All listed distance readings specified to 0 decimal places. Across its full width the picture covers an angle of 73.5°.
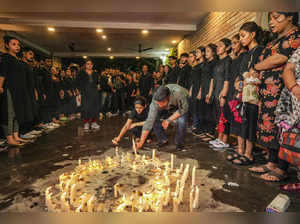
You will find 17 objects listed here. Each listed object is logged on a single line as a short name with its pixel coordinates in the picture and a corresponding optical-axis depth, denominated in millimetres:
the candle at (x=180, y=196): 1755
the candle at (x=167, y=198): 1795
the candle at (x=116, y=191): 1950
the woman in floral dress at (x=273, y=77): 2100
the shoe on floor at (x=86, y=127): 5529
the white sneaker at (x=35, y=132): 4839
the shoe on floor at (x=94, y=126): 5680
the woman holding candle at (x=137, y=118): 3855
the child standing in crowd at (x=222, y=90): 3506
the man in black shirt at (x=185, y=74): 5660
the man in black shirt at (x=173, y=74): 6368
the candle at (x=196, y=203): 1724
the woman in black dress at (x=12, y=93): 3584
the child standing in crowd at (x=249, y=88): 2613
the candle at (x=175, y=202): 1475
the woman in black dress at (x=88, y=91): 5445
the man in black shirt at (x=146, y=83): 8172
